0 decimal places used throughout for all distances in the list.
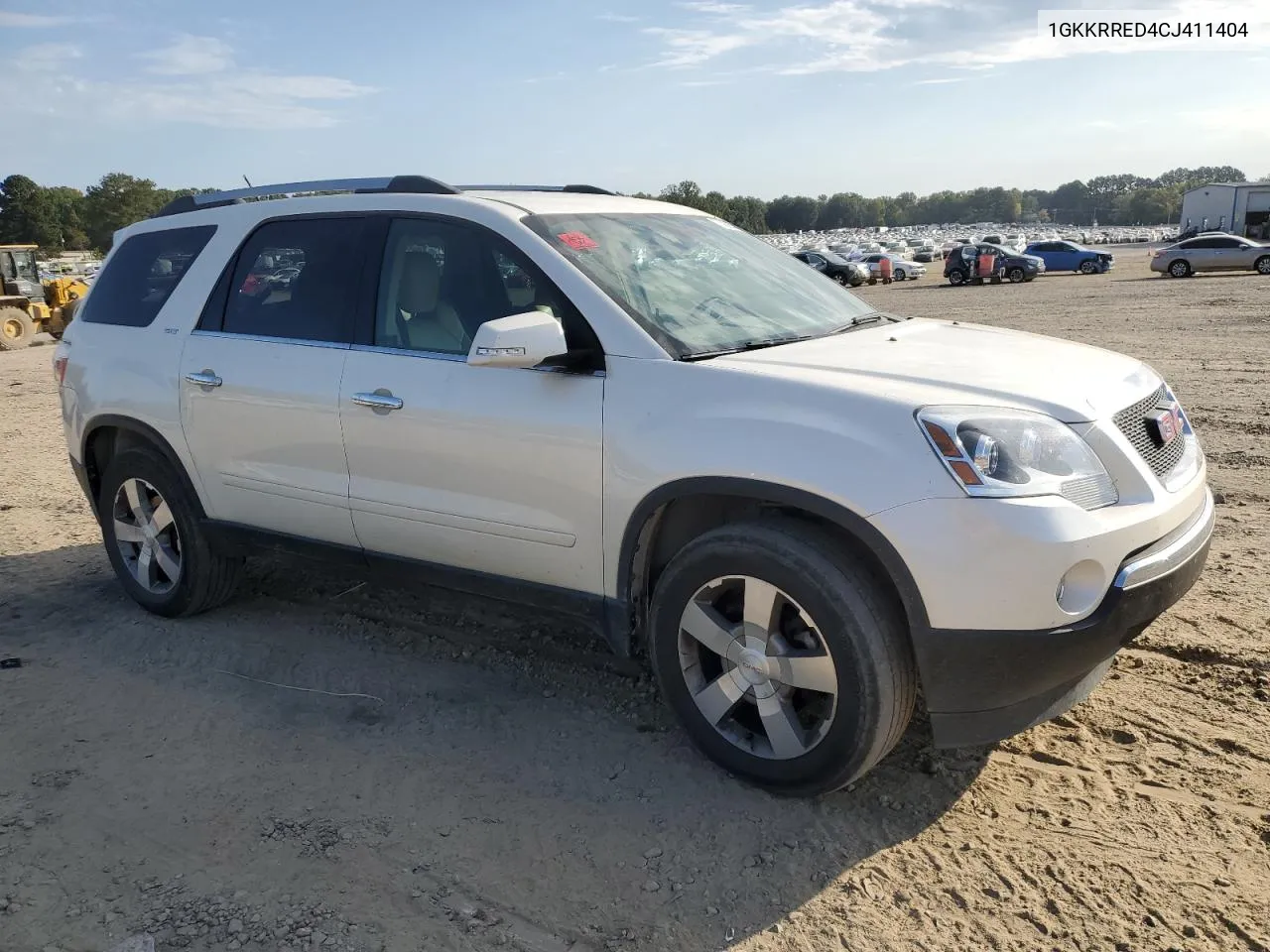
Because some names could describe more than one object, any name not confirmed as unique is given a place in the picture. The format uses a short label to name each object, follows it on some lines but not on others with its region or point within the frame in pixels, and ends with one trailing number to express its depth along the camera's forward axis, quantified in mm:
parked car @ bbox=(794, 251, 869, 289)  40094
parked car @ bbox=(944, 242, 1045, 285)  36531
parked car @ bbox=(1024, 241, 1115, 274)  40688
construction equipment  22781
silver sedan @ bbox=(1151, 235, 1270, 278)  32406
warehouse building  68250
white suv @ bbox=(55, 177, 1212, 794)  2910
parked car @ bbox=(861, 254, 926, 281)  45950
